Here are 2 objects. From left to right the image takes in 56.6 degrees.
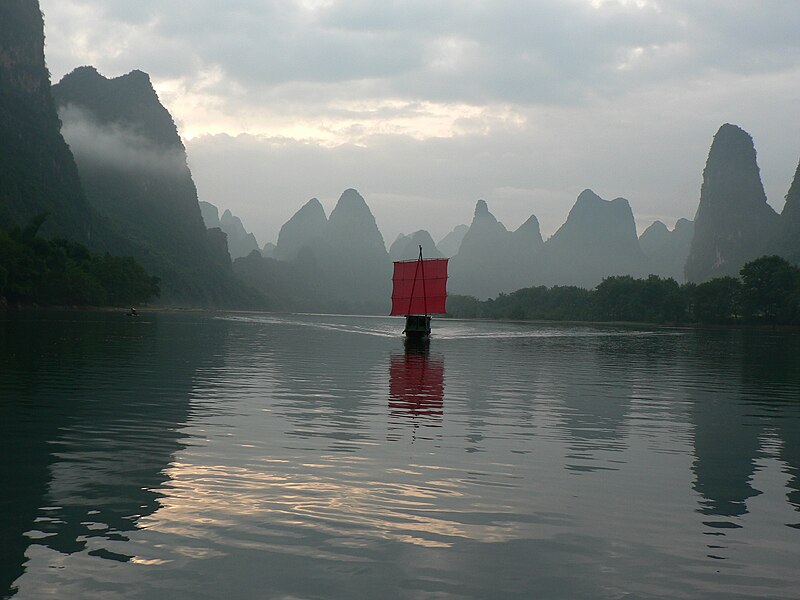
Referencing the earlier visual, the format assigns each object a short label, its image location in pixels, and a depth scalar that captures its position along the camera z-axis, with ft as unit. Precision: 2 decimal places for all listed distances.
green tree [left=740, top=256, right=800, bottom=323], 451.53
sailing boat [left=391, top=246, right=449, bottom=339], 252.42
